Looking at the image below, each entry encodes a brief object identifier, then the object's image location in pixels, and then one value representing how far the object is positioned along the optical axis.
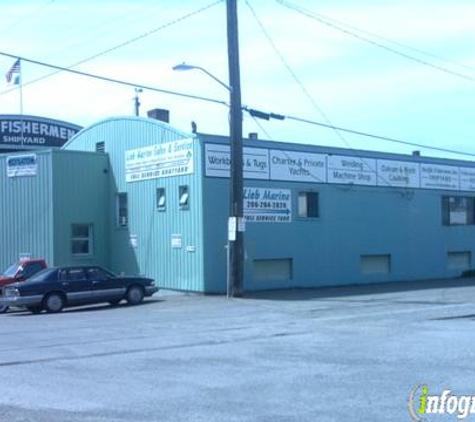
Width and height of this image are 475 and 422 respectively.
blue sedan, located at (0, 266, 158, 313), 23.06
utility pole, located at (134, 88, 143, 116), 55.86
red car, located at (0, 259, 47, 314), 25.77
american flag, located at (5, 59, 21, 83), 34.03
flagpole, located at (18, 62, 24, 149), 47.41
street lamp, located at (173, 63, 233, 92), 24.33
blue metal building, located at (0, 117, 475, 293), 28.33
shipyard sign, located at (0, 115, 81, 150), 47.31
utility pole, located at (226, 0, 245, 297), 25.62
